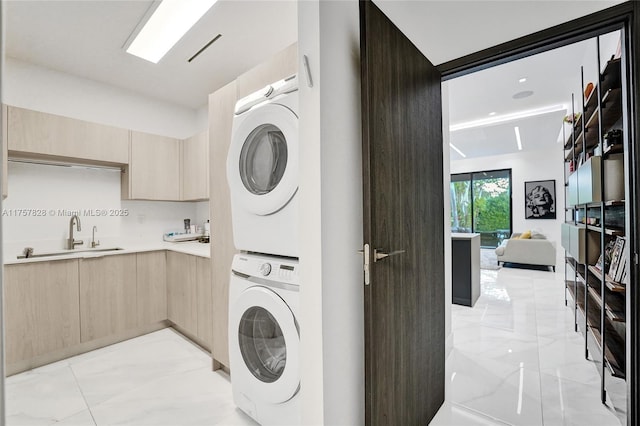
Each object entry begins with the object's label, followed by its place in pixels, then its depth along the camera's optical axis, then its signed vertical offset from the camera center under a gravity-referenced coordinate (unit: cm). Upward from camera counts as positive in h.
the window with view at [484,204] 804 +18
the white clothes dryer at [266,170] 151 +23
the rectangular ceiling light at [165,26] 209 +138
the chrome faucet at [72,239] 291 -21
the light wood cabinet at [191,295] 247 -69
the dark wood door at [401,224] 129 -6
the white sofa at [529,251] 556 -75
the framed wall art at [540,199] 736 +26
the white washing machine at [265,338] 146 -63
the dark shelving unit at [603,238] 178 -20
